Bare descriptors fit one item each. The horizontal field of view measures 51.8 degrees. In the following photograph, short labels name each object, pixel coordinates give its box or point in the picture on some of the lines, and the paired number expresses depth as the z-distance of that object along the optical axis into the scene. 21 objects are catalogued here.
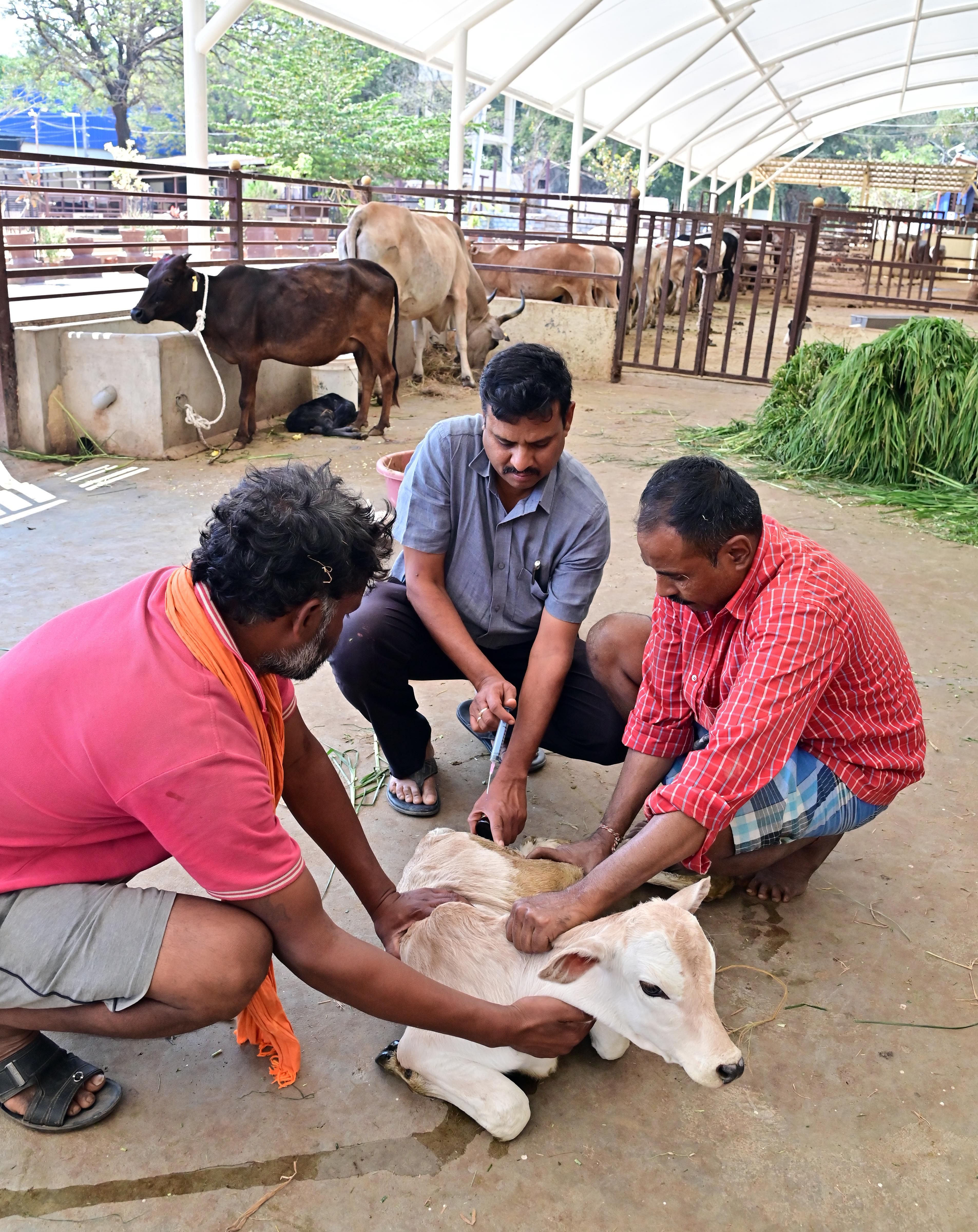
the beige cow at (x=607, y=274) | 13.29
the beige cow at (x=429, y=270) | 8.92
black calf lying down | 7.82
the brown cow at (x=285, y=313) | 6.76
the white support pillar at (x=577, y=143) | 20.31
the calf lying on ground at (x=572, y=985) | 1.80
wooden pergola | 28.03
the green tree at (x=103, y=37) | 25.89
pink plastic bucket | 4.12
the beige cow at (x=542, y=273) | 12.61
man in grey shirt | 2.65
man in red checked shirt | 2.04
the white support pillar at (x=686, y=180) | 29.50
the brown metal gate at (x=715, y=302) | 10.08
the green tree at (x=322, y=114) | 26.86
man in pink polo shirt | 1.58
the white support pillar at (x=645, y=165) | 25.58
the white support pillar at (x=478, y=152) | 29.55
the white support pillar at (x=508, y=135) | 28.34
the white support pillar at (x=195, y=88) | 10.09
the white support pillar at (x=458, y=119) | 14.23
